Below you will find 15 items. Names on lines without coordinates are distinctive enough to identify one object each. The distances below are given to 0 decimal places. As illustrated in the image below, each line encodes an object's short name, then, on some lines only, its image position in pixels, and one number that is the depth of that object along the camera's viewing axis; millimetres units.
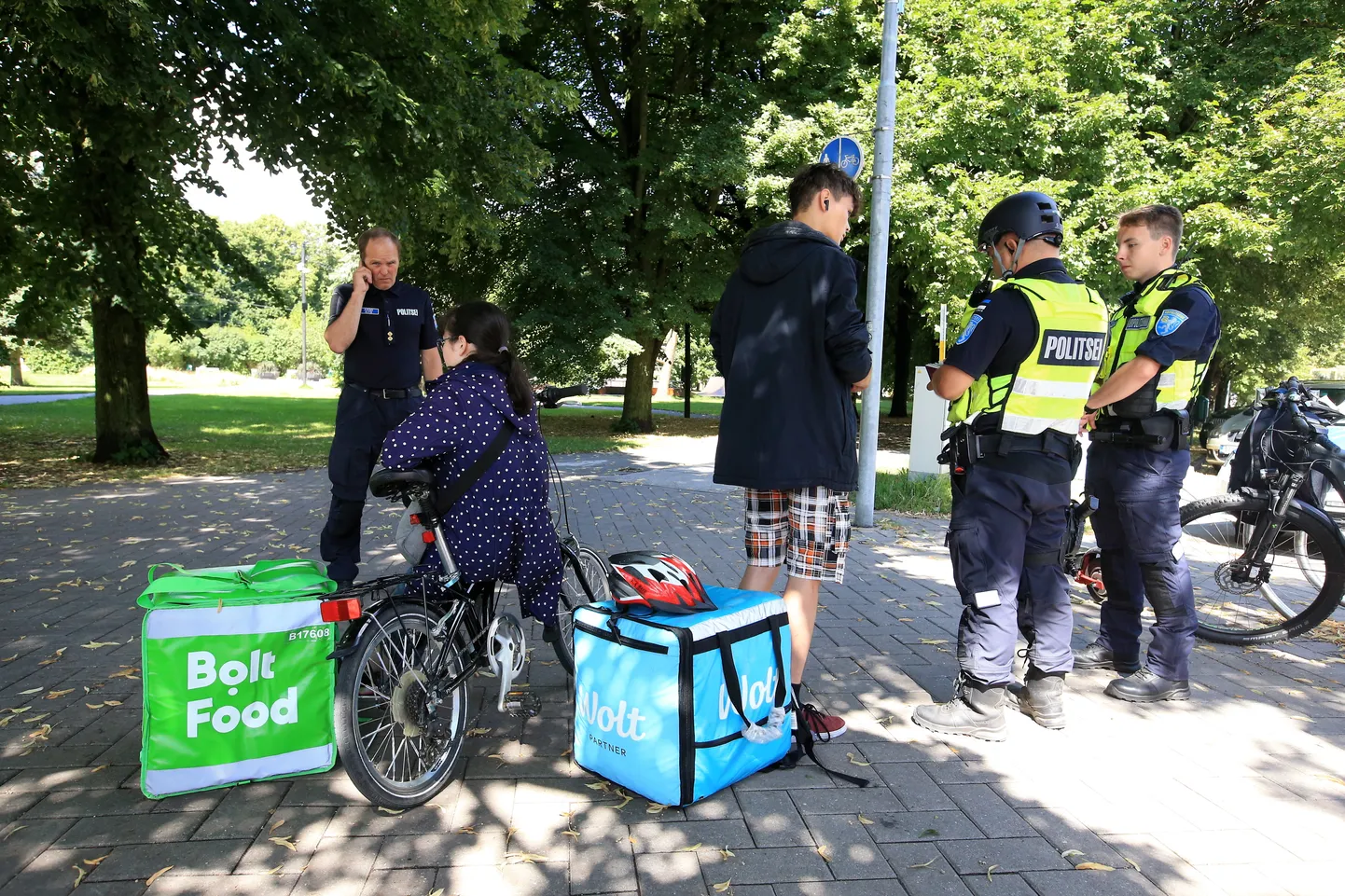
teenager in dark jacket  3260
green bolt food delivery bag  2748
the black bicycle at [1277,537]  4711
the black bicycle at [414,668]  2764
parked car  13146
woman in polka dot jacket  3049
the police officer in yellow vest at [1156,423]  3912
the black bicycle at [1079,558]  5195
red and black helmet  3004
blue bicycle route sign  7492
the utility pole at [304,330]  52372
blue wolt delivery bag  2828
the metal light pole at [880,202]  8031
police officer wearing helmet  3473
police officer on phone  4414
